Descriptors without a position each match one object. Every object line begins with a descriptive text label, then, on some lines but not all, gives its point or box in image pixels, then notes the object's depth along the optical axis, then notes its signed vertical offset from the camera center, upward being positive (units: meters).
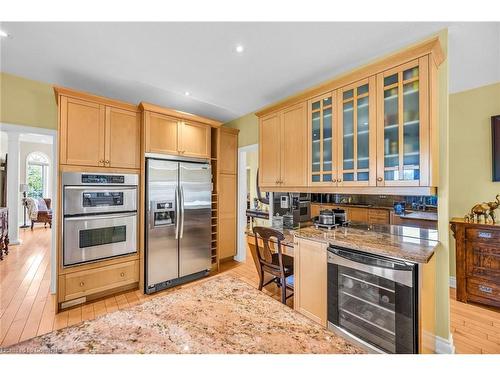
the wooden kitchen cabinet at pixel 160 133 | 2.96 +0.77
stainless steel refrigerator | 2.96 -0.46
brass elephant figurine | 2.58 -0.24
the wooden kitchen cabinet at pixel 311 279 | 2.06 -0.85
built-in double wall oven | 2.50 -0.31
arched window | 7.20 +0.51
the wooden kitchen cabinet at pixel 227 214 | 4.02 -0.46
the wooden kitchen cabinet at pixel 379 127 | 1.78 +0.58
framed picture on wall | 2.65 +0.52
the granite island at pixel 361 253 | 1.57 -0.55
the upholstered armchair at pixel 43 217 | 6.41 -0.78
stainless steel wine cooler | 1.55 -0.85
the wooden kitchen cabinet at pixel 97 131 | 2.49 +0.69
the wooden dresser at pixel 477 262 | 2.40 -0.79
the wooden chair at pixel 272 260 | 2.36 -0.81
